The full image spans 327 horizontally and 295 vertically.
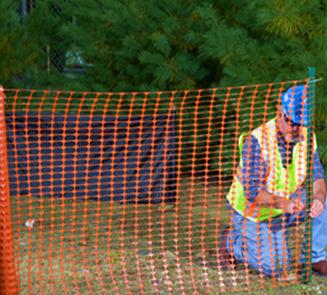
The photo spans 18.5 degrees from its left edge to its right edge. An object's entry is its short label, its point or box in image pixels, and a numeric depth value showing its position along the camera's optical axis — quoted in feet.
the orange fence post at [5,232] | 20.62
